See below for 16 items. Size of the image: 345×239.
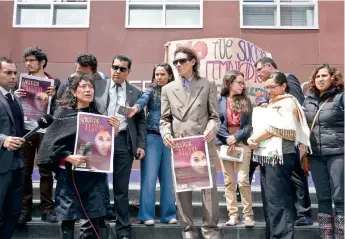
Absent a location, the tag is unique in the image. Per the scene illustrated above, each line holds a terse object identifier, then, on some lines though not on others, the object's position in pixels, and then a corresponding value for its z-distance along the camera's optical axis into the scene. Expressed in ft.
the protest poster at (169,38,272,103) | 23.72
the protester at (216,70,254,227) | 15.44
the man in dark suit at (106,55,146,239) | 14.07
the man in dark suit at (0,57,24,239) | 12.50
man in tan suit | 13.00
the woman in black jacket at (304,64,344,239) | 13.21
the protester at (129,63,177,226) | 15.10
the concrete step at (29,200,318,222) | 16.56
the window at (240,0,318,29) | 28.63
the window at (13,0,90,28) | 28.66
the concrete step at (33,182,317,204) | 18.30
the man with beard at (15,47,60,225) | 15.30
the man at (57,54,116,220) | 14.67
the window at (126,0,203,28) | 28.60
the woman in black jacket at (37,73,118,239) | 12.00
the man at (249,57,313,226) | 15.11
